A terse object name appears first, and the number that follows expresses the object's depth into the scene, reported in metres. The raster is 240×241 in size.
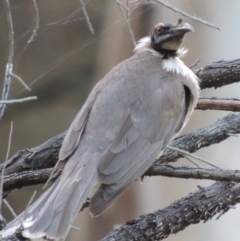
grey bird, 4.74
